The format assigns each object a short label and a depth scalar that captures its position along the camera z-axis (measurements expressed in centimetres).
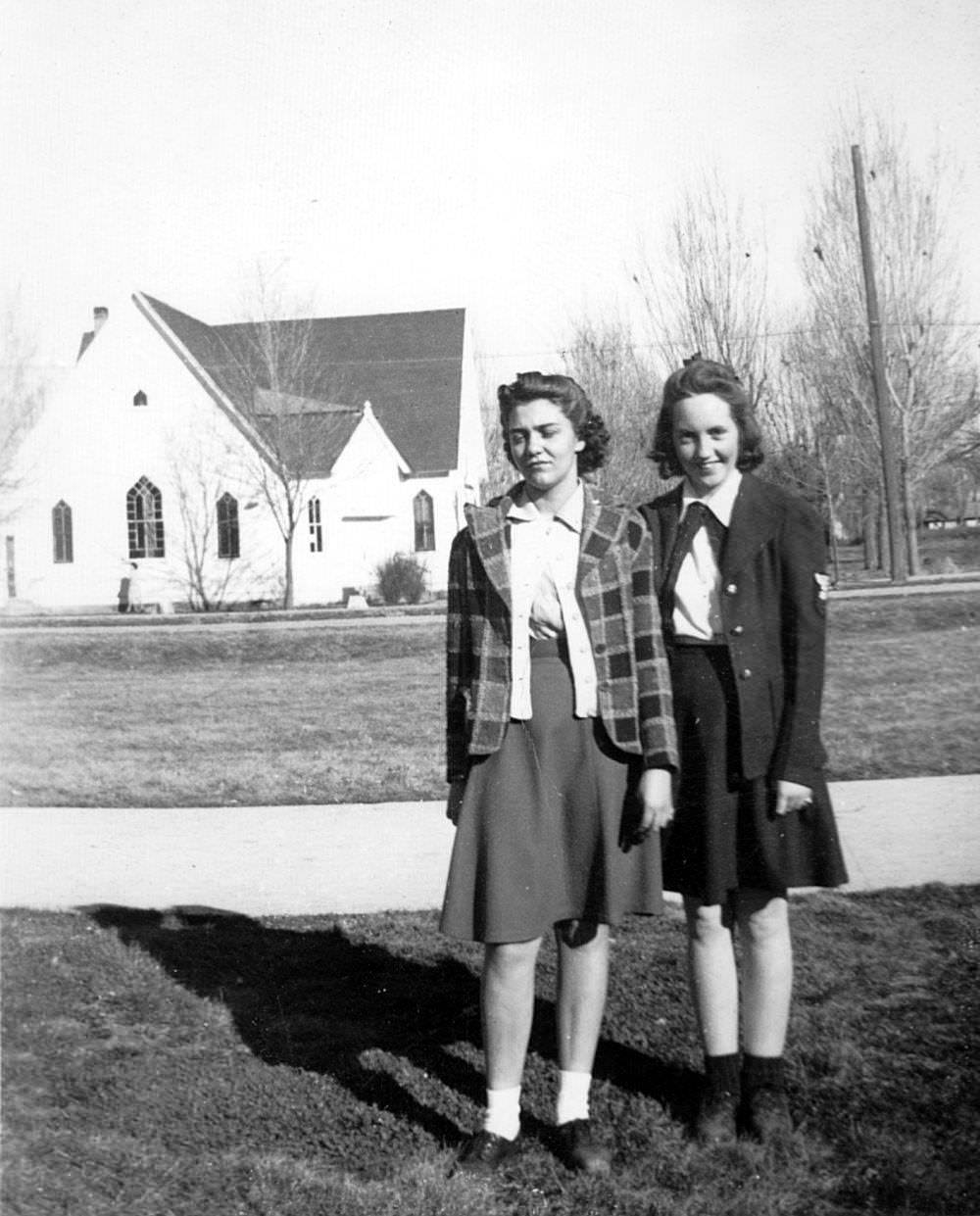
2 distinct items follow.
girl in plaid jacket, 279
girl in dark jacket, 284
